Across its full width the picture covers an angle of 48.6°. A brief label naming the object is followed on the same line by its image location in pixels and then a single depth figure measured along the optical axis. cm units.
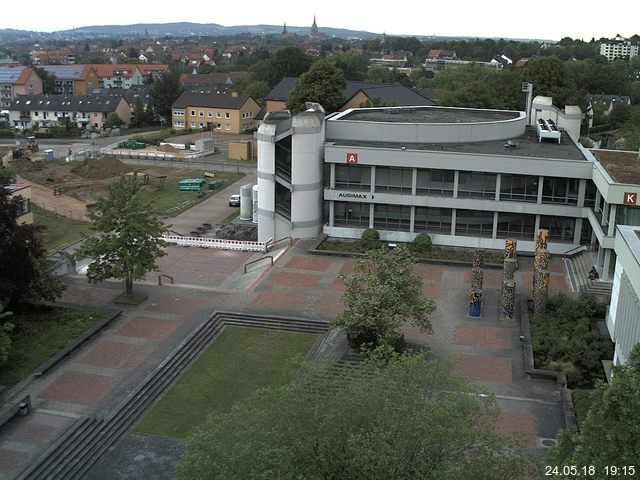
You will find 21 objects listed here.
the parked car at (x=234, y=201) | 6184
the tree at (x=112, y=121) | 11594
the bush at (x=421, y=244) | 4553
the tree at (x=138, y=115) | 11956
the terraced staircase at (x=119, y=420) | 2336
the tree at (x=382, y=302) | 3033
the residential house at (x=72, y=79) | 16375
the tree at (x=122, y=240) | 3581
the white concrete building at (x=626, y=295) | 2488
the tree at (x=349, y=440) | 1578
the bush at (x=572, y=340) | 2998
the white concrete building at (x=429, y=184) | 4478
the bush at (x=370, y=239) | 4616
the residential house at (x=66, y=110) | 11994
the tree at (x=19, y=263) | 3238
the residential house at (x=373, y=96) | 9844
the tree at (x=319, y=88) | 9112
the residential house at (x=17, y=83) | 14750
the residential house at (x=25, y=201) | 4485
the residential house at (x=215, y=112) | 10706
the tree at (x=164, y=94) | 11838
